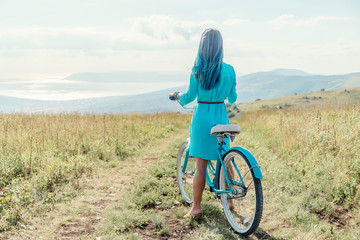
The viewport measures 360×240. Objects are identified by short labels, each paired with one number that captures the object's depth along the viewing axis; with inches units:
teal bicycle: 136.8
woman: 150.1
